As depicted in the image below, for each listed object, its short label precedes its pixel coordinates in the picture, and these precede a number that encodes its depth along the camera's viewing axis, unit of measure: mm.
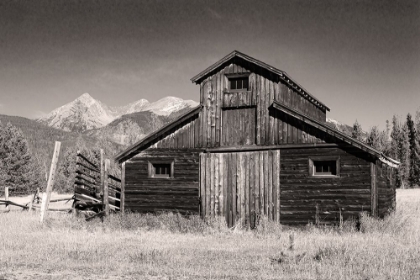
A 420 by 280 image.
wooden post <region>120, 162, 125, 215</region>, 20203
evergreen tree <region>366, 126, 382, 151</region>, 69500
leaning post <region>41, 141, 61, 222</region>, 20469
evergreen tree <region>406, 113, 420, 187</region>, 69875
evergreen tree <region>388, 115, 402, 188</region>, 77306
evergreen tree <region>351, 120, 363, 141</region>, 73875
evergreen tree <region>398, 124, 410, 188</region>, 70362
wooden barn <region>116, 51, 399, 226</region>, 16719
